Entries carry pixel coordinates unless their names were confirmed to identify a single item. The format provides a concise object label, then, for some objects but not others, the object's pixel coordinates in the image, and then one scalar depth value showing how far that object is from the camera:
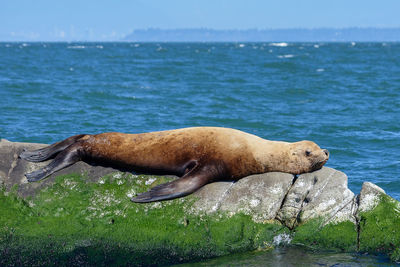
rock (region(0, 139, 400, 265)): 16.25
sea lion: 17.89
